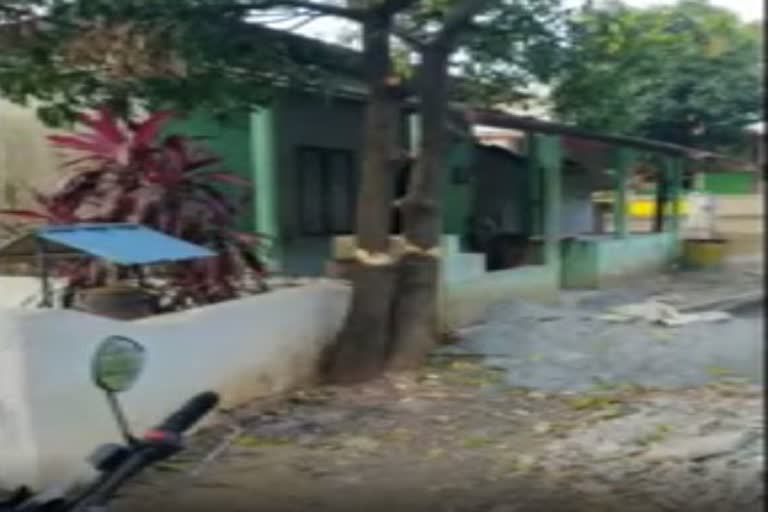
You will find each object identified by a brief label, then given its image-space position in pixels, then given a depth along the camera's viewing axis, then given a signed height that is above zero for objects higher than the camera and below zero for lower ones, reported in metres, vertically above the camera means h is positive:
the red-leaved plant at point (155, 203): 6.47 +0.12
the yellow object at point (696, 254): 11.39 -0.52
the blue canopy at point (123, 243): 5.14 -0.10
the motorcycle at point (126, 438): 1.90 -0.39
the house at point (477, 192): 8.88 +0.24
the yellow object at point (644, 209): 13.18 +0.02
